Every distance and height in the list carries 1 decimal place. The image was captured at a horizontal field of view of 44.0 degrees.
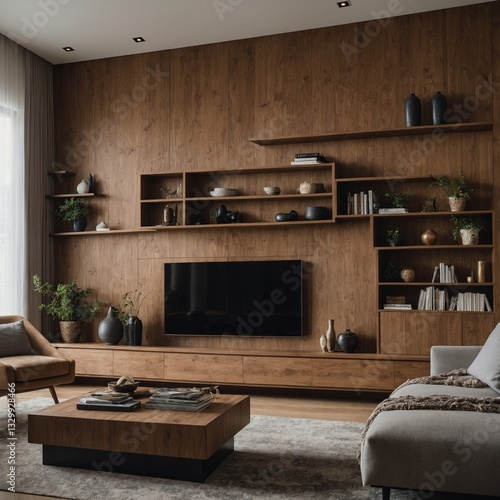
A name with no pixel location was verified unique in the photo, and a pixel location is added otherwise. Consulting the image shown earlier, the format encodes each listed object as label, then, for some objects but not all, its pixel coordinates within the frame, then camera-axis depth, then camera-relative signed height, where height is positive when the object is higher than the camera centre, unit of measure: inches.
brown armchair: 168.9 -28.8
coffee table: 119.9 -35.3
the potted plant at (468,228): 195.9 +9.7
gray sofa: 97.3 -31.0
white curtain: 227.8 +31.8
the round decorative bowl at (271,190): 217.3 +24.9
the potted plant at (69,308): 238.4 -17.6
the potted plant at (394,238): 203.7 +7.1
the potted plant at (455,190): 197.8 +22.6
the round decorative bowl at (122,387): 142.0 -28.8
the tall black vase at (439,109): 200.8 +49.0
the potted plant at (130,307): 232.1 -17.4
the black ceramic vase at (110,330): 230.7 -25.2
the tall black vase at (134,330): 229.9 -25.3
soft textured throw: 109.4 -26.3
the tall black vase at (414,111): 203.8 +48.9
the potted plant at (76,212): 245.1 +20.3
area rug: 115.0 -43.3
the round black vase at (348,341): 204.9 -27.1
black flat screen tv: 219.3 -13.5
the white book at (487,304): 193.3 -14.3
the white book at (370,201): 205.8 +19.4
